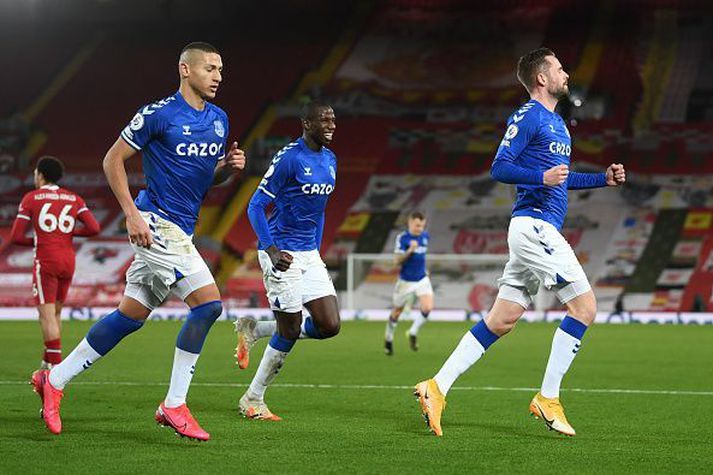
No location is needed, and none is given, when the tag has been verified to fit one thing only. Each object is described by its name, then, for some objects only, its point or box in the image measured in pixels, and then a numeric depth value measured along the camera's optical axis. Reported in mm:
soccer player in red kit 21750
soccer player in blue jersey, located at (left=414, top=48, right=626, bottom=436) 14687
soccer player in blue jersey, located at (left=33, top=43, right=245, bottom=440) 13594
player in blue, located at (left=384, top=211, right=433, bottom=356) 32469
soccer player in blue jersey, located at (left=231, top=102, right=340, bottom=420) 16625
